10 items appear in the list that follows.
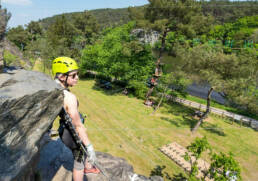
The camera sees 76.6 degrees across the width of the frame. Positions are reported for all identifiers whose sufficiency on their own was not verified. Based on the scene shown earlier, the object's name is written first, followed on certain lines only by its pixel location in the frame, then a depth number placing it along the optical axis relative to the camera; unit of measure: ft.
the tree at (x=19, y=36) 190.17
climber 10.52
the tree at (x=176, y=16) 62.69
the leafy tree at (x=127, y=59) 80.48
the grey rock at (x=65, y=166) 16.11
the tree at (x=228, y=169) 18.78
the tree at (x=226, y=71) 44.19
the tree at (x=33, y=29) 220.00
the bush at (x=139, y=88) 84.48
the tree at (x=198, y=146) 23.84
